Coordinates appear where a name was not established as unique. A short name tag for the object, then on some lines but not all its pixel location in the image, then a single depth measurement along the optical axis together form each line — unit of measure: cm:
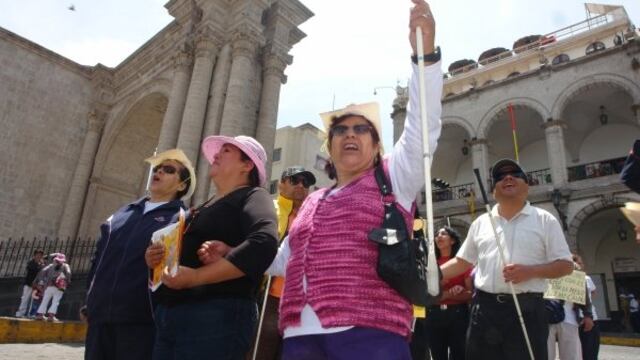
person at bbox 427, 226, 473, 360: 386
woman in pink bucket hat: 188
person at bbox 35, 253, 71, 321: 888
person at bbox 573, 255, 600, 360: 591
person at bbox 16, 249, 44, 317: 1044
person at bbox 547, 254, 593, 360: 487
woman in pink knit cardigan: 151
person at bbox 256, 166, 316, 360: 308
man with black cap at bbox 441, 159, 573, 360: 266
